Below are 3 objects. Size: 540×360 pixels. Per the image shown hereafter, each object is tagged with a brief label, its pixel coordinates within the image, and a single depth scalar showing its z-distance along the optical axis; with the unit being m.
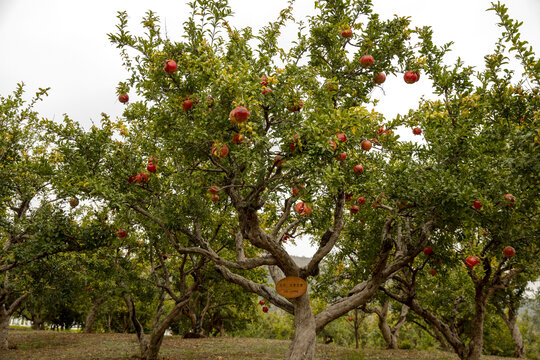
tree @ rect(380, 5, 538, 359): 6.72
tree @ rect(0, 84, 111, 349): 9.94
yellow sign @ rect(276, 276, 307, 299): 9.19
